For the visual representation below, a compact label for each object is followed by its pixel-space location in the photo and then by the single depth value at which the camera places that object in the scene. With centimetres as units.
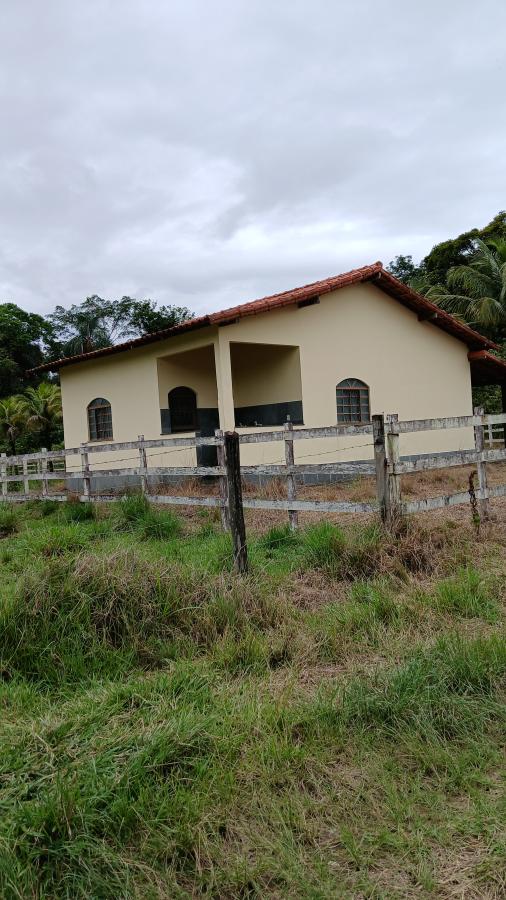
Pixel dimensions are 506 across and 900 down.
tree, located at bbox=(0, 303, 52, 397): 3638
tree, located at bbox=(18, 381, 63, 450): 2423
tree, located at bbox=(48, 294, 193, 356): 3781
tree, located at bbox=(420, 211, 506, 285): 3284
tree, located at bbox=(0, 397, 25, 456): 2470
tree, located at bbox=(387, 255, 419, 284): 4320
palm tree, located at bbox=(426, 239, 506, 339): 2838
